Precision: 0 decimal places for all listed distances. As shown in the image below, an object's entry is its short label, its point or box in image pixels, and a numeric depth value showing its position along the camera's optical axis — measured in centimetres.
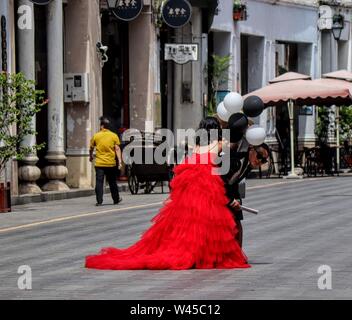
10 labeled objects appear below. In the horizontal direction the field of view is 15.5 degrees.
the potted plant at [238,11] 4372
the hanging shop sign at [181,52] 3662
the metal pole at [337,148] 4150
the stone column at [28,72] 2844
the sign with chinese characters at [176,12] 3544
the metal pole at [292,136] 3729
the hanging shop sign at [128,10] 3272
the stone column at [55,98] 2995
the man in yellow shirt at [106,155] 2641
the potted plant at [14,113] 2402
